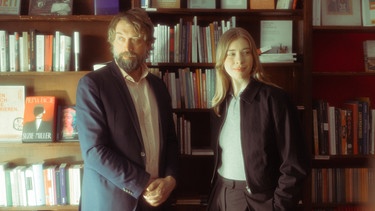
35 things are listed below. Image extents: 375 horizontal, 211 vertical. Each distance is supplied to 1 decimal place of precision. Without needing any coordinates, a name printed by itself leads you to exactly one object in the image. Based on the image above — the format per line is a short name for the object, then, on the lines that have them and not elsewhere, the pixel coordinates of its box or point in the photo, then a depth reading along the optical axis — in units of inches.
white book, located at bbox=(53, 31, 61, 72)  87.6
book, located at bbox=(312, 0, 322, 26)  94.0
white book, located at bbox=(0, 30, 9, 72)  86.7
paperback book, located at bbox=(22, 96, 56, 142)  87.5
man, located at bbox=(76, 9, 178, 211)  62.0
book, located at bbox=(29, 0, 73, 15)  89.3
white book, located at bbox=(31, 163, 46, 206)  89.1
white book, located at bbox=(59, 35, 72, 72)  87.5
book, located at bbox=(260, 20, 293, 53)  94.9
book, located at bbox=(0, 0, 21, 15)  88.8
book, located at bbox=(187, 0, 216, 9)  93.0
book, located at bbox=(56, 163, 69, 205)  89.5
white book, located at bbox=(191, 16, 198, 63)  90.3
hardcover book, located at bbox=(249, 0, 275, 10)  93.7
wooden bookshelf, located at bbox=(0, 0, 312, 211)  91.7
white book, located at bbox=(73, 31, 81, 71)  88.6
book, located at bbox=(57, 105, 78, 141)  90.0
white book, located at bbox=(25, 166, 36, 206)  89.1
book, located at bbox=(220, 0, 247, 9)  93.0
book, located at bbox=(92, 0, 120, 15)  89.1
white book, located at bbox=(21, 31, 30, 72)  87.4
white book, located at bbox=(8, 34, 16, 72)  87.0
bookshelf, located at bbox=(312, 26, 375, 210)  105.1
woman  62.3
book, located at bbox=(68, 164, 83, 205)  90.1
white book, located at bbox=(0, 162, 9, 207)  88.4
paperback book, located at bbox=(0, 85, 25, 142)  91.1
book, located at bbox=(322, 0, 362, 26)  95.8
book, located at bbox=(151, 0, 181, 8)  90.5
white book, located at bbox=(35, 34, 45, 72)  87.3
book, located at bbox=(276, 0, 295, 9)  92.4
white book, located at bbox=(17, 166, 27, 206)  89.0
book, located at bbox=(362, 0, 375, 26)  95.2
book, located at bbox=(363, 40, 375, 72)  98.7
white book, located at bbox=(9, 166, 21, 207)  88.8
